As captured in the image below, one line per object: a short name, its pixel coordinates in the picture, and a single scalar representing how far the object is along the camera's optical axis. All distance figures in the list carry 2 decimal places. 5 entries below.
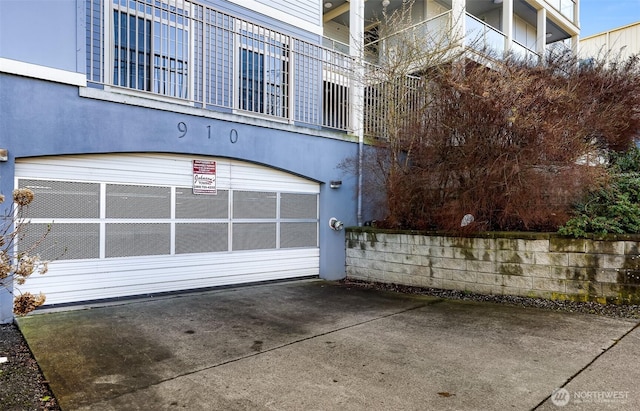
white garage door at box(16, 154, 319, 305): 5.17
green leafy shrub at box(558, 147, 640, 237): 5.25
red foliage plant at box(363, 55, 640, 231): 5.84
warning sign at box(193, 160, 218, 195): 6.43
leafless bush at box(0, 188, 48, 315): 2.83
